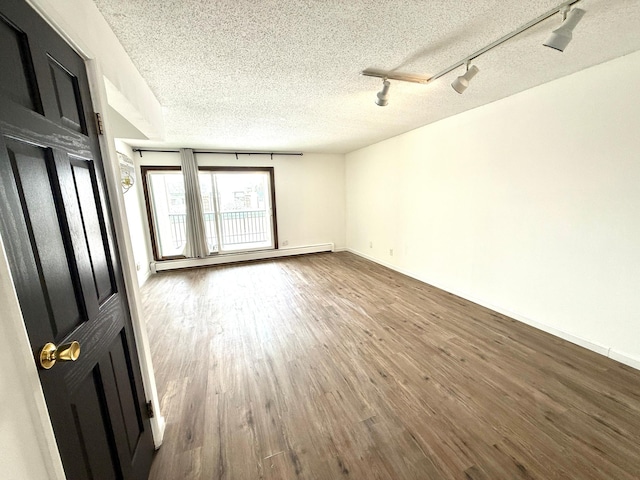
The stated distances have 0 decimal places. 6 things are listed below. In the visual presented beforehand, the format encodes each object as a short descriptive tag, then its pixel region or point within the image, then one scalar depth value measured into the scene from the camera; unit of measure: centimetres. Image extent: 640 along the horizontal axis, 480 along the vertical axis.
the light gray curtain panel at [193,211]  468
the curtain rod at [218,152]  450
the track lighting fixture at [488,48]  128
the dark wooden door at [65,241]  64
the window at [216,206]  480
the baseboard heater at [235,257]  486
